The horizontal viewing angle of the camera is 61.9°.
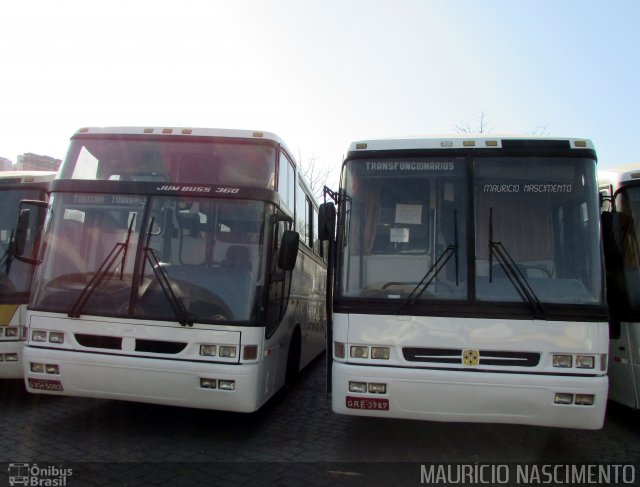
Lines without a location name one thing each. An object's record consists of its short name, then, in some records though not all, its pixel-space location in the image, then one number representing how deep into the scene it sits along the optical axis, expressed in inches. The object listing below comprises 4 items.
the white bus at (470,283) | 194.9
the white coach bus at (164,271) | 211.6
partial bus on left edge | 260.7
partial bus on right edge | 238.4
